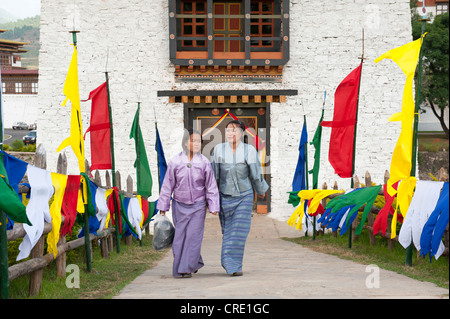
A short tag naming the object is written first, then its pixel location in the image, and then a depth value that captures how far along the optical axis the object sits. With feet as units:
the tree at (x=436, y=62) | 102.47
